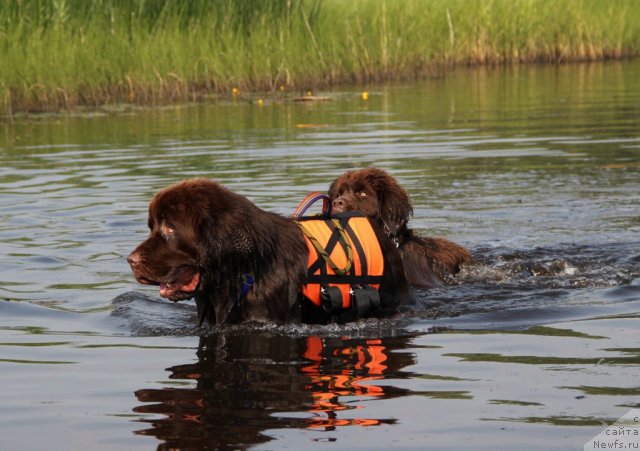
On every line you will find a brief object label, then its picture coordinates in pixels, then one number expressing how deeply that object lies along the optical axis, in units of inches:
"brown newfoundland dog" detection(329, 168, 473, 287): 605.9
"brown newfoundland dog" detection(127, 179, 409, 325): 447.7
